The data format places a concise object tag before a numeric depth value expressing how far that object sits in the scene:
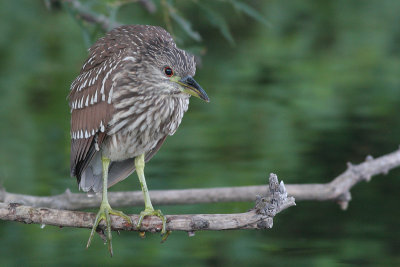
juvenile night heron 7.74
